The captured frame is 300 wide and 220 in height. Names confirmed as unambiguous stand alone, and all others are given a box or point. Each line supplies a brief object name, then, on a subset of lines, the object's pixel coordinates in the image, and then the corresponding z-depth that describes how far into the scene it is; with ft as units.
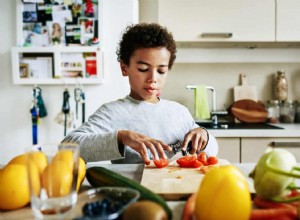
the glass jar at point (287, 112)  7.88
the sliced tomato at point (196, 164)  2.85
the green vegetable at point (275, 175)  1.73
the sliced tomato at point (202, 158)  2.94
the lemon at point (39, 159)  1.63
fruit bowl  1.52
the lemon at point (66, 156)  1.71
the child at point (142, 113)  3.43
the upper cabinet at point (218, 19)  7.00
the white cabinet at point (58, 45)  6.37
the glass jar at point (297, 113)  7.92
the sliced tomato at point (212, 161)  2.93
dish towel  7.59
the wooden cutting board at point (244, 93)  8.09
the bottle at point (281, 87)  7.93
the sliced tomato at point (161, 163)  2.89
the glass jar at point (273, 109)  7.91
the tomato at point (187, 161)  2.87
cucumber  1.75
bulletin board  6.38
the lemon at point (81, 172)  2.24
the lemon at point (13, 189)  1.93
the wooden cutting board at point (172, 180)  2.20
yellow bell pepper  1.56
